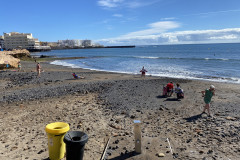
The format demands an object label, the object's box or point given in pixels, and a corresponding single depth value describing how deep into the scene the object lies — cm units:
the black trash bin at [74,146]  459
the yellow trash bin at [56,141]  491
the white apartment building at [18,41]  13700
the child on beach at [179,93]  1138
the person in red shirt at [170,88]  1188
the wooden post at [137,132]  536
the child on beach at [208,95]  852
